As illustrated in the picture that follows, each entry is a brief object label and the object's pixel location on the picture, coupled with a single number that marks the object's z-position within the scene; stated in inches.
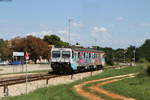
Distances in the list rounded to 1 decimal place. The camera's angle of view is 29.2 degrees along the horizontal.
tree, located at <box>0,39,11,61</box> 3846.0
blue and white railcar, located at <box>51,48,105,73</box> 1355.8
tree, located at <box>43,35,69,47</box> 5162.4
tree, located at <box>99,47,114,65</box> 2918.8
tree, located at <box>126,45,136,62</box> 3759.4
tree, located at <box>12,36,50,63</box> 3663.9
